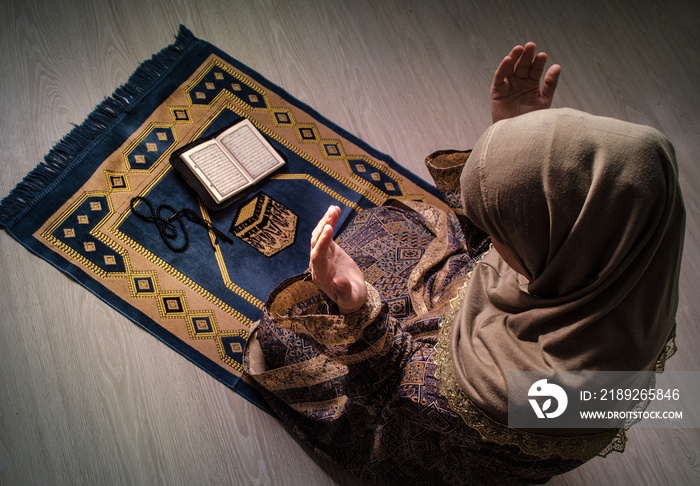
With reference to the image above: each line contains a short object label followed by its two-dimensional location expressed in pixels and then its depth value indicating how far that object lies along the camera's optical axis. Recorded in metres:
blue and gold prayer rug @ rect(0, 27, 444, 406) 1.61
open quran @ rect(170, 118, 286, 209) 1.74
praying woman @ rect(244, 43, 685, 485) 0.79
